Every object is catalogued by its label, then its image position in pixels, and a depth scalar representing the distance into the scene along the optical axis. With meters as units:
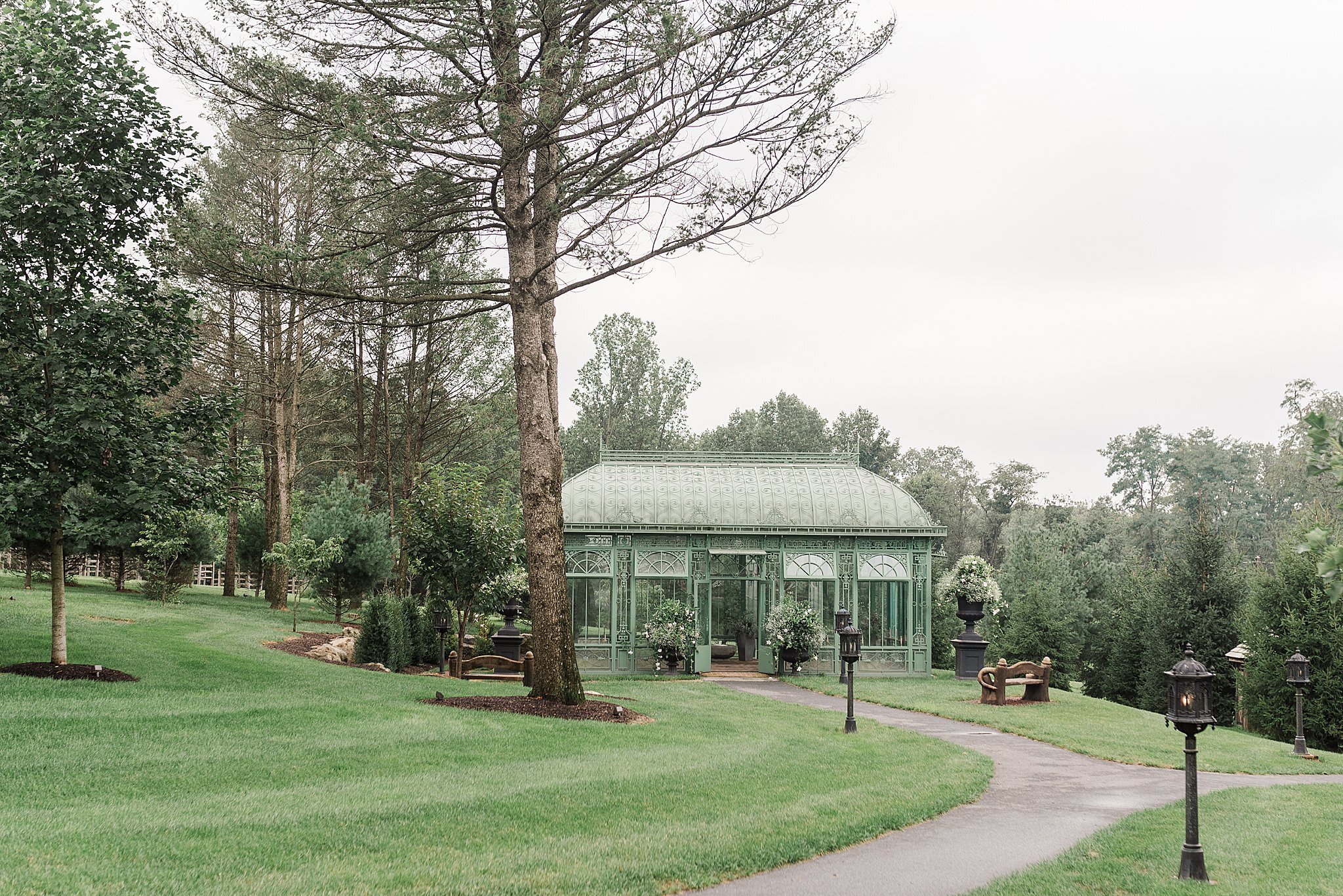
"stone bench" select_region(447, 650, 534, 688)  16.41
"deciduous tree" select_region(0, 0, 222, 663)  10.62
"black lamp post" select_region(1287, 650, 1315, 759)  13.19
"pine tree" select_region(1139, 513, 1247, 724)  21.86
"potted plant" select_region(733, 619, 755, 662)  24.16
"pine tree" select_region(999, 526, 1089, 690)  22.69
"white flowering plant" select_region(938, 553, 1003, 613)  21.02
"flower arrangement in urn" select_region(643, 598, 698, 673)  20.42
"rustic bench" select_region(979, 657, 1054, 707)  16.47
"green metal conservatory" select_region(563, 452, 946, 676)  21.16
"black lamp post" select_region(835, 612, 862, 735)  12.74
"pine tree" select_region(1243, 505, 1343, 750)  17.23
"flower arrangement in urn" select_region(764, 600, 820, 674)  20.72
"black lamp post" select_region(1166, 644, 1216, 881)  6.72
